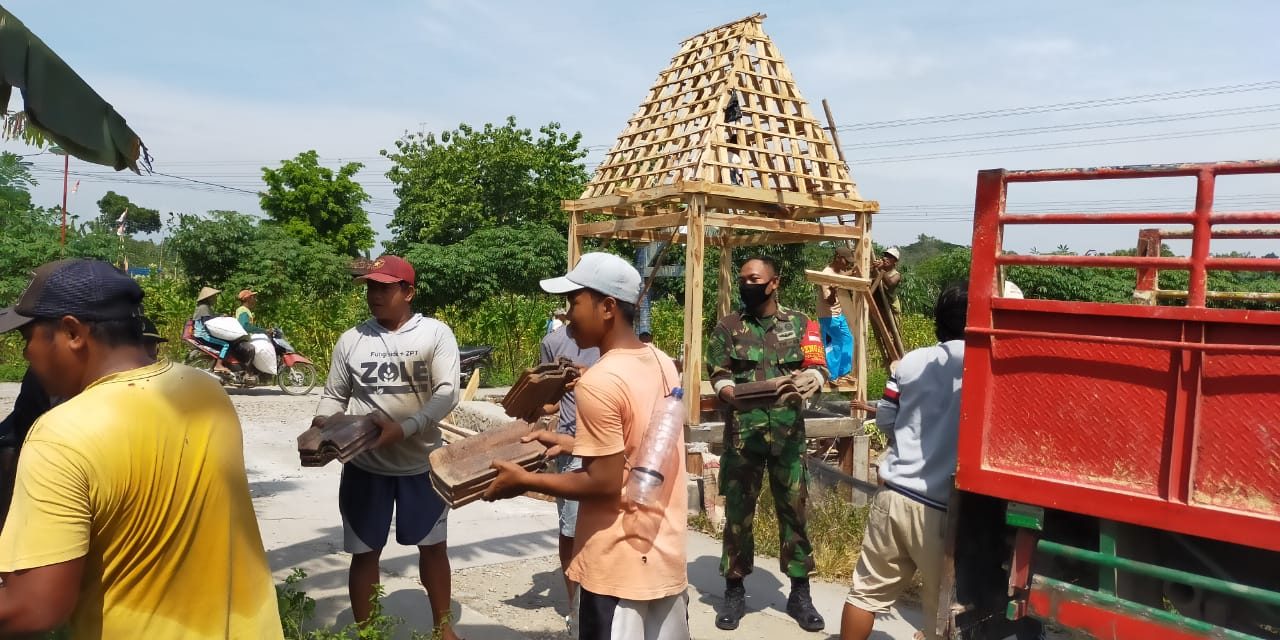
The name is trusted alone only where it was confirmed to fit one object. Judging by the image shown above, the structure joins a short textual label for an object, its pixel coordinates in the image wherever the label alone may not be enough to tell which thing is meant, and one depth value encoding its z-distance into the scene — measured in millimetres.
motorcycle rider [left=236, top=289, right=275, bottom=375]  13555
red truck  2654
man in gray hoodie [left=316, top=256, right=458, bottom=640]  4008
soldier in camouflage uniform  4891
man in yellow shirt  1735
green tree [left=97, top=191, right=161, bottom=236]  84000
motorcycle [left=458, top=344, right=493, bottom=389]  13512
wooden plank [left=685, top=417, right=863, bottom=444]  8258
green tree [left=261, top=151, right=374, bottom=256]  36781
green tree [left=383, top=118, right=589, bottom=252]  32906
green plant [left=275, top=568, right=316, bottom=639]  3777
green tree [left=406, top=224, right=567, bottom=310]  25906
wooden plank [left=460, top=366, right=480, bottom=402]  11946
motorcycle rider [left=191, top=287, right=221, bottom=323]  13922
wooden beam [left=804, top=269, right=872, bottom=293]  8312
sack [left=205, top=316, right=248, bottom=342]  13406
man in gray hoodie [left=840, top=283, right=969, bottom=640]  3557
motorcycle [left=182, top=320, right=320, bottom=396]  13547
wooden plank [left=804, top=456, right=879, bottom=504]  6520
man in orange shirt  2658
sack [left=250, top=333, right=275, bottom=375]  13508
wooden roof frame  8078
